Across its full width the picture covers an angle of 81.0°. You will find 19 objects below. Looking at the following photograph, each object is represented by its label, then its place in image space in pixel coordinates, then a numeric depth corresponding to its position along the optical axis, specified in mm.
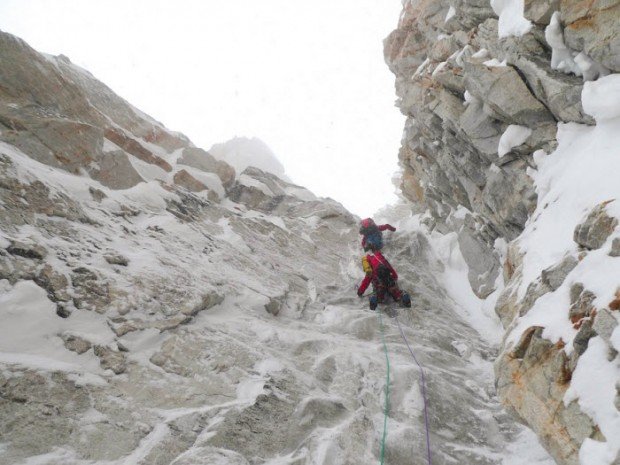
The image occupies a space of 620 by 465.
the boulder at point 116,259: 7534
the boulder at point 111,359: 5512
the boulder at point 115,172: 11867
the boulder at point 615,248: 4363
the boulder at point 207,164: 19203
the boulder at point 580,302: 4242
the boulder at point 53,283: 6066
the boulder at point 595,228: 4844
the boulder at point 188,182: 16797
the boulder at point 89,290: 6301
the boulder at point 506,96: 8375
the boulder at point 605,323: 3754
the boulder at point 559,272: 5227
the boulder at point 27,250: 6230
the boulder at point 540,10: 7488
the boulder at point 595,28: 6383
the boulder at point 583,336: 4055
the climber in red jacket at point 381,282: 10336
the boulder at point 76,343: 5543
